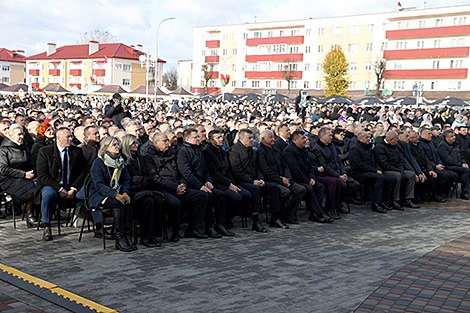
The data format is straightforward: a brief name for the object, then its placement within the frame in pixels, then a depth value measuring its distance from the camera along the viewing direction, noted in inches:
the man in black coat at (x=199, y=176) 361.1
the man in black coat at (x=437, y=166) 554.9
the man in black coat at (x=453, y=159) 576.1
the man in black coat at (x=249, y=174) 395.2
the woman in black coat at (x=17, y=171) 359.6
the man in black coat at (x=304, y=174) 420.8
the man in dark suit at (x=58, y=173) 332.8
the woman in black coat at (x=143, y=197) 323.9
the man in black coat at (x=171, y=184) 350.6
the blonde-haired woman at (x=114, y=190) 312.7
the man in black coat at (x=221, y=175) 380.5
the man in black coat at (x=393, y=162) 508.1
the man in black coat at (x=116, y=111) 700.0
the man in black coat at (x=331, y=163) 457.2
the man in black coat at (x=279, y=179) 405.7
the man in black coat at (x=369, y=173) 484.7
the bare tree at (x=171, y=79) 5452.8
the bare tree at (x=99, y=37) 4733.3
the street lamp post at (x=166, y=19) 1919.3
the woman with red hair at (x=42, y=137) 386.6
